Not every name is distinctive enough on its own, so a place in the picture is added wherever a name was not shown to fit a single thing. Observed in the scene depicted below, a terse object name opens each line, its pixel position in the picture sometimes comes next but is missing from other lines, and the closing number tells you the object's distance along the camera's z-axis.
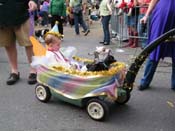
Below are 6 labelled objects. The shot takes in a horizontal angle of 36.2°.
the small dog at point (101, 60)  3.06
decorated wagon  2.95
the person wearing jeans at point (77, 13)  9.11
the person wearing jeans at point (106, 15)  7.25
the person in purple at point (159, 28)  3.44
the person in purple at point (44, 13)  12.45
